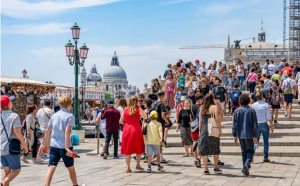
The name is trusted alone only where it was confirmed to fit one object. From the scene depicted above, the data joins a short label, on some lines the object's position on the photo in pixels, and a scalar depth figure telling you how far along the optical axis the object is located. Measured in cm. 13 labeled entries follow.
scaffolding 5794
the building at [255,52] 11469
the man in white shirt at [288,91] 1762
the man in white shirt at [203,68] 2362
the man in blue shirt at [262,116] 1181
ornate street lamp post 2222
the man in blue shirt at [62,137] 802
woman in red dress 1095
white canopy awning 1661
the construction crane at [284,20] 6114
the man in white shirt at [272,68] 2378
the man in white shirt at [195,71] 2393
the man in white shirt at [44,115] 1362
